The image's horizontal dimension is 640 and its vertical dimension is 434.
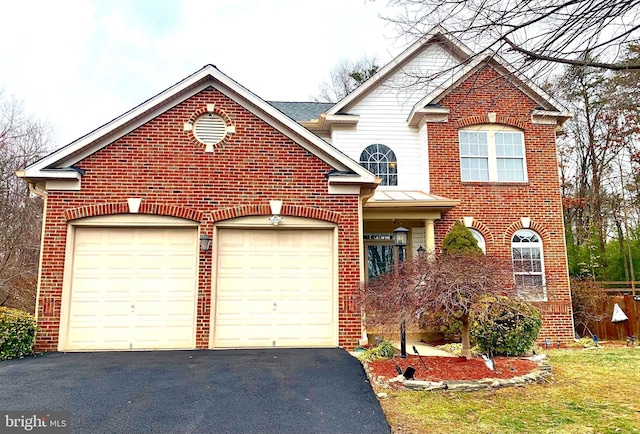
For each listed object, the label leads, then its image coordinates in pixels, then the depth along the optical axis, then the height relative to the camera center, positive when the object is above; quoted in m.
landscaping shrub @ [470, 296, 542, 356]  7.70 -1.03
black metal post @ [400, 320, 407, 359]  7.33 -1.26
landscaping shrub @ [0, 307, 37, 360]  7.74 -1.09
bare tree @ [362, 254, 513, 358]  6.11 -0.22
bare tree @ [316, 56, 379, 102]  29.53 +14.14
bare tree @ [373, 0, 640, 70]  4.94 +3.00
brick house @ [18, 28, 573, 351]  8.63 +0.95
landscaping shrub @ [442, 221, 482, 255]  10.77 +0.90
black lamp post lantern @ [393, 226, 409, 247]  9.81 +0.90
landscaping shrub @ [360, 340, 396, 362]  7.52 -1.39
